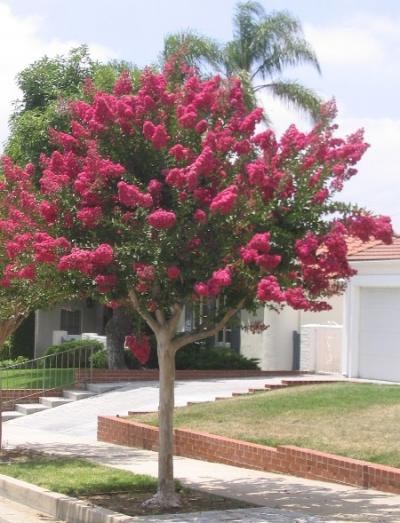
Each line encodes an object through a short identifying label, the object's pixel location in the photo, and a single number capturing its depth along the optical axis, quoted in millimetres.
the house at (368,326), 21281
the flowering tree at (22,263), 10500
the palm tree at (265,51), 27625
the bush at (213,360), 25484
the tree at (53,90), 24641
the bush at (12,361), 29303
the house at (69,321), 32844
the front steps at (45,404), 21391
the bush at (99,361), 25766
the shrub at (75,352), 24991
